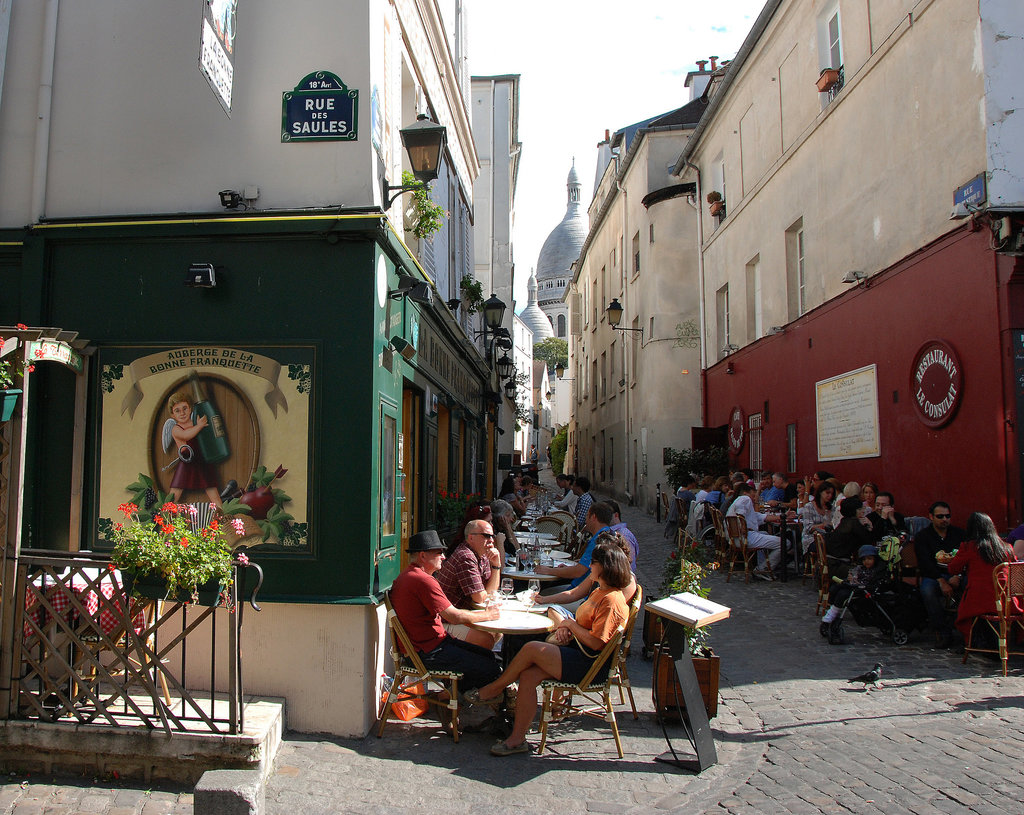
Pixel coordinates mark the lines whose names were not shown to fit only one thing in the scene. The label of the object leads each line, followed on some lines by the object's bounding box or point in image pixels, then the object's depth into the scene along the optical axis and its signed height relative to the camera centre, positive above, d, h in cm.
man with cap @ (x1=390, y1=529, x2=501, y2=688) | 552 -89
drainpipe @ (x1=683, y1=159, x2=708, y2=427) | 2047 +402
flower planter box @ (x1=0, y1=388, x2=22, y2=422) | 486 +45
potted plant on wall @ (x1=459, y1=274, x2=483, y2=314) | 1281 +287
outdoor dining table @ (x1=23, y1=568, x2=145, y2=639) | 490 -71
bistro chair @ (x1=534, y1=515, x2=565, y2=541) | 1206 -61
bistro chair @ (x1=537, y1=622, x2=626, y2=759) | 520 -124
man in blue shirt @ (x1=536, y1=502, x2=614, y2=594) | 743 -45
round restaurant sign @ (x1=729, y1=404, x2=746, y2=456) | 1750 +108
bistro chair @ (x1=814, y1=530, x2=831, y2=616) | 905 -104
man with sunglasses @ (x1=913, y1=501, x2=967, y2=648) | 771 -78
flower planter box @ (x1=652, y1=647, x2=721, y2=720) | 566 -133
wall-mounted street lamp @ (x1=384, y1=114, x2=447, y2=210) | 693 +272
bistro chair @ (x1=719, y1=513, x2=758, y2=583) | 1170 -83
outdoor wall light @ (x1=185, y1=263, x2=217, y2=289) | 583 +139
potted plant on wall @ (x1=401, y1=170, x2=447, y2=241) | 741 +234
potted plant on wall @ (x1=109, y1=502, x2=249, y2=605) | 464 -44
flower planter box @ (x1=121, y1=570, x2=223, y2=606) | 468 -58
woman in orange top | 523 -102
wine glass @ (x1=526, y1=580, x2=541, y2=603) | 652 -85
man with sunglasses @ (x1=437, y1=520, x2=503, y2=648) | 620 -69
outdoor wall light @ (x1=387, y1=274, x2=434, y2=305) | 649 +148
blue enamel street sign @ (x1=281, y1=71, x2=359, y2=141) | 601 +260
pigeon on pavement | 658 -149
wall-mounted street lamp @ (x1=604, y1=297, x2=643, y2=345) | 2498 +495
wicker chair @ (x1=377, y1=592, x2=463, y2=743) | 545 -122
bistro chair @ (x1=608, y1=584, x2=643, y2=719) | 548 -109
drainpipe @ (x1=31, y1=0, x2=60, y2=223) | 630 +271
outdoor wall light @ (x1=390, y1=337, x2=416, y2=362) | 660 +106
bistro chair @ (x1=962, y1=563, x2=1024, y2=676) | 677 -96
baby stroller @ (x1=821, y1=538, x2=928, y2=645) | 795 -113
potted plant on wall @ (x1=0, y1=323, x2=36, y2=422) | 485 +62
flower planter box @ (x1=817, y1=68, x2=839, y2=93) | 1243 +584
